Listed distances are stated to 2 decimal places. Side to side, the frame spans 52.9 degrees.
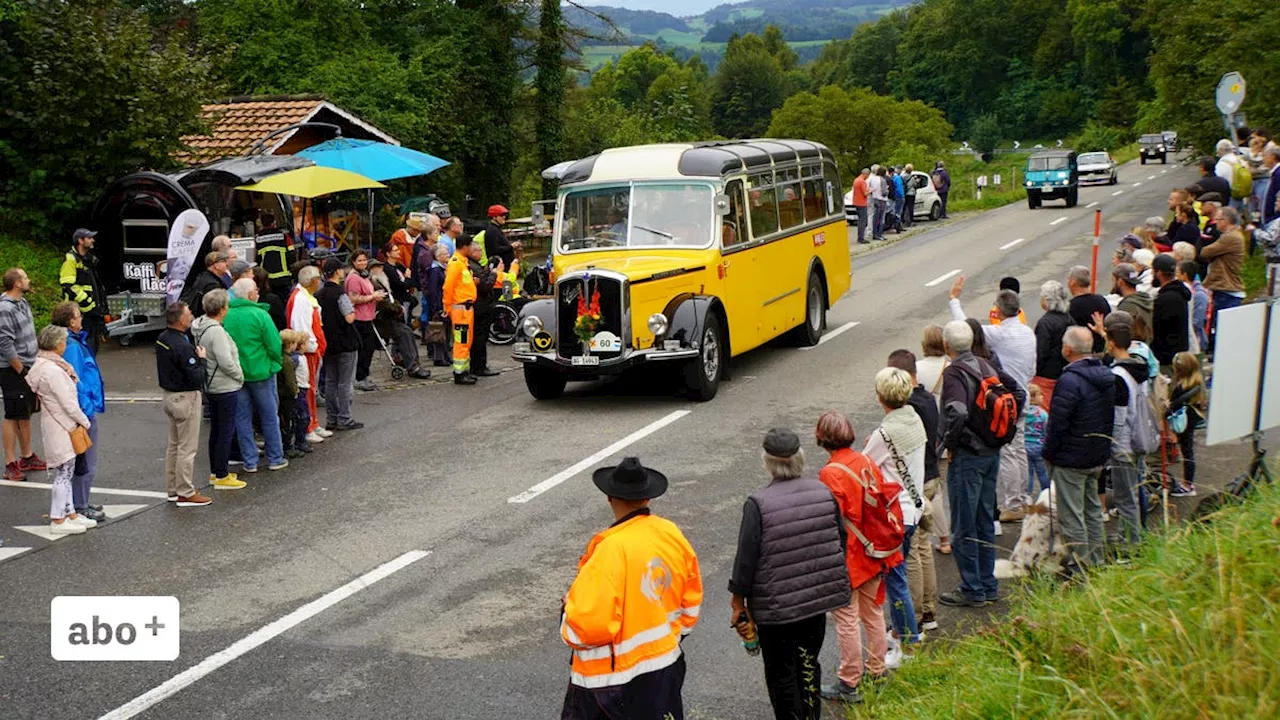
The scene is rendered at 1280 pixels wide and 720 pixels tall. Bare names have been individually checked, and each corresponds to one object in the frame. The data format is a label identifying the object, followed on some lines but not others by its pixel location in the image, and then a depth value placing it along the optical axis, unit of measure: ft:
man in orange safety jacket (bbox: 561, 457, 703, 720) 17.97
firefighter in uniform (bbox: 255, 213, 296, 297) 56.25
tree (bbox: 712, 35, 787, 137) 463.01
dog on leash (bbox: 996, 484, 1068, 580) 28.53
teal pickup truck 136.87
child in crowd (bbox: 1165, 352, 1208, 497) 31.76
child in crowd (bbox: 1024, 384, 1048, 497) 32.53
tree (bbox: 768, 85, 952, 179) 190.19
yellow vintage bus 47.19
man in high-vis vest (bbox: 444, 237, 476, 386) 53.16
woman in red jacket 22.59
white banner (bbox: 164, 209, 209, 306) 63.67
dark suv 245.24
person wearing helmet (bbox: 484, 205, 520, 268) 63.36
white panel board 25.91
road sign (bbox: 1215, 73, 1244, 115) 50.96
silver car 180.04
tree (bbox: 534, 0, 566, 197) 115.34
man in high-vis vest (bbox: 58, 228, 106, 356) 53.57
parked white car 127.54
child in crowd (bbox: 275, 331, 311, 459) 42.27
